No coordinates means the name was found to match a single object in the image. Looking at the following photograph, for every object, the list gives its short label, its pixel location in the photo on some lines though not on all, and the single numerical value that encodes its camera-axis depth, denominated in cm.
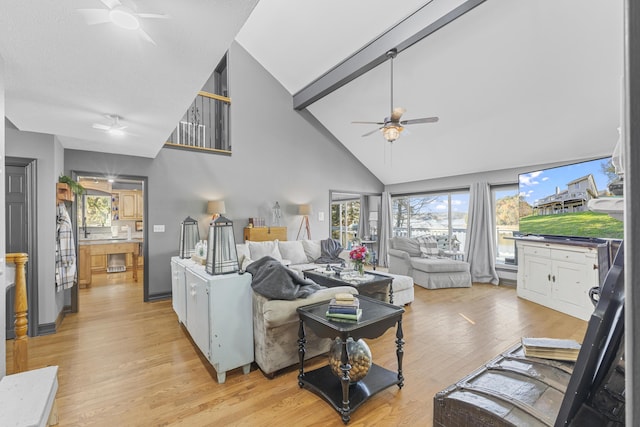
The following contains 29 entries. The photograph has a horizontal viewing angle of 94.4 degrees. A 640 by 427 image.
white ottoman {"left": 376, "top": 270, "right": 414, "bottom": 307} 418
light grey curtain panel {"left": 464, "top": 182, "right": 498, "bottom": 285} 596
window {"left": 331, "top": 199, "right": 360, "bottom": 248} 938
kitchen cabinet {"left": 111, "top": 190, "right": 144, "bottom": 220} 718
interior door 333
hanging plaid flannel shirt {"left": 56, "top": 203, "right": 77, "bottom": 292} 362
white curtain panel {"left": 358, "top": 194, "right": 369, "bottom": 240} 888
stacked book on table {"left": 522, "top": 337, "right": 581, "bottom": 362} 132
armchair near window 544
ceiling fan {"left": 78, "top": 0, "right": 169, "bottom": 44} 141
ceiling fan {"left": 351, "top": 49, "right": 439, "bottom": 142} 382
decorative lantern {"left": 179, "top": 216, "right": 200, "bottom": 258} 397
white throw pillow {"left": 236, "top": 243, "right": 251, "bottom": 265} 493
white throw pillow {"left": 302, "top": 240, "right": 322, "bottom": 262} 580
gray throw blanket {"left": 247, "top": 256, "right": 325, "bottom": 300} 236
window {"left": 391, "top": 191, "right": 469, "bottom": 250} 685
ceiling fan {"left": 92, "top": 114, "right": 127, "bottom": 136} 291
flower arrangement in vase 379
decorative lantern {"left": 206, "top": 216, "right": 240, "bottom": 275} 258
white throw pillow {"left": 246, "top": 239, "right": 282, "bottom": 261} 513
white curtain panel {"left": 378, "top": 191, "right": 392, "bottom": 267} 808
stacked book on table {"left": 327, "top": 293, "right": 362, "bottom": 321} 209
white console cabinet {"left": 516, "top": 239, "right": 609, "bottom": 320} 379
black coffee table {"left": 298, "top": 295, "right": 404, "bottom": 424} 197
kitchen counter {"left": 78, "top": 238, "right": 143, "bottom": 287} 566
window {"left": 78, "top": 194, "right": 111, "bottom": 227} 681
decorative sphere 212
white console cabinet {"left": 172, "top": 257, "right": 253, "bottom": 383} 239
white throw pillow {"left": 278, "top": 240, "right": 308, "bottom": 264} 553
